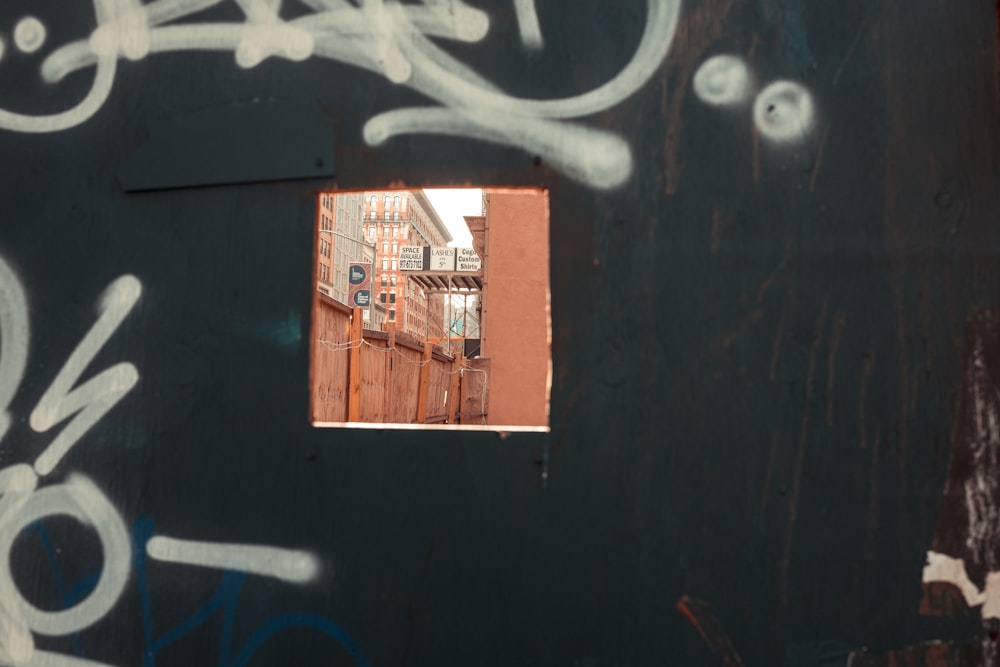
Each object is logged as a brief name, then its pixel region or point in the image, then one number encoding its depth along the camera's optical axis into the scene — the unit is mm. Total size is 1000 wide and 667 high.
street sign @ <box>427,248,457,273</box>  37344
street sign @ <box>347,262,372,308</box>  25594
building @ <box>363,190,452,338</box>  112000
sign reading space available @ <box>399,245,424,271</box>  46031
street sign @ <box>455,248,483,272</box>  35906
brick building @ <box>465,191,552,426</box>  10281
